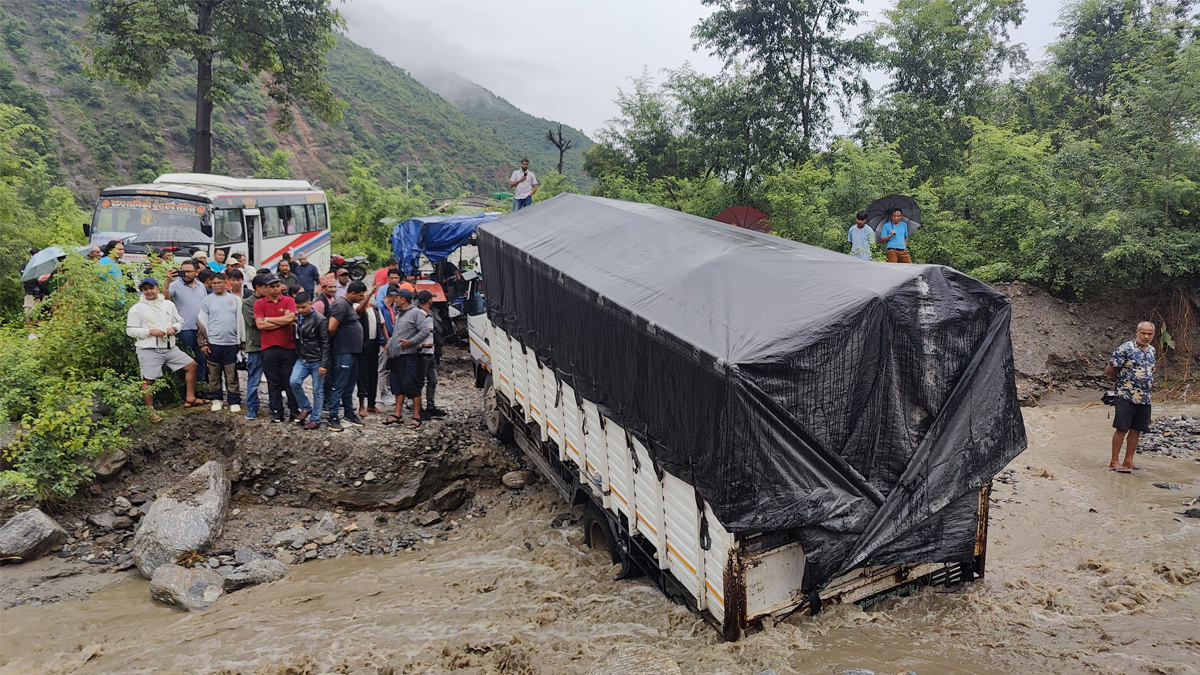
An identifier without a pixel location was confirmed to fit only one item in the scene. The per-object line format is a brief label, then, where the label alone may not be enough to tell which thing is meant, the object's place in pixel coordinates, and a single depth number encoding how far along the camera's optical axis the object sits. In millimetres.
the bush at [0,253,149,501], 6578
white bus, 12133
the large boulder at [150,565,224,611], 5531
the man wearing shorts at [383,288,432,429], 7625
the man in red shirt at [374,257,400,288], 9999
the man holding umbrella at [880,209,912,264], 9523
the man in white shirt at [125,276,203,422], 7020
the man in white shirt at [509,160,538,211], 13857
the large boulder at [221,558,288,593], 5840
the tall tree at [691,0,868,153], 16609
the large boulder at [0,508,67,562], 5934
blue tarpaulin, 12633
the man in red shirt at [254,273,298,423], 7117
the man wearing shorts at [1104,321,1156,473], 6906
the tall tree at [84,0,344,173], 15906
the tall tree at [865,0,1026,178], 16641
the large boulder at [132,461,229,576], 6023
